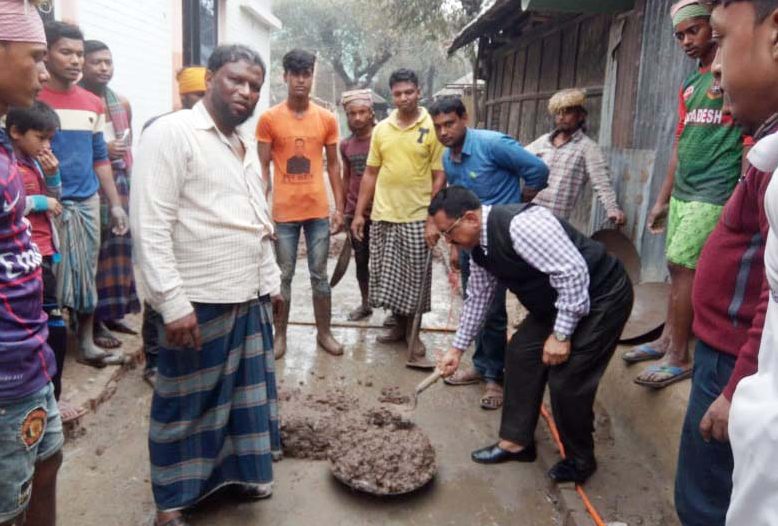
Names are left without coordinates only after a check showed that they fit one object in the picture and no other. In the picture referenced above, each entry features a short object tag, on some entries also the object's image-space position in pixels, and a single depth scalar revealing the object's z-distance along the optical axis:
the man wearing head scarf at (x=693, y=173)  3.13
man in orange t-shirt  4.57
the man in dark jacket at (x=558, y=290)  2.94
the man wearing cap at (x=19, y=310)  1.68
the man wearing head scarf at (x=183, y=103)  4.01
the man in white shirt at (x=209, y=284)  2.39
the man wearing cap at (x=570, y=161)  4.72
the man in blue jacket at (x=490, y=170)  4.15
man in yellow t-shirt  4.71
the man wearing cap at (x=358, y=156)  5.30
